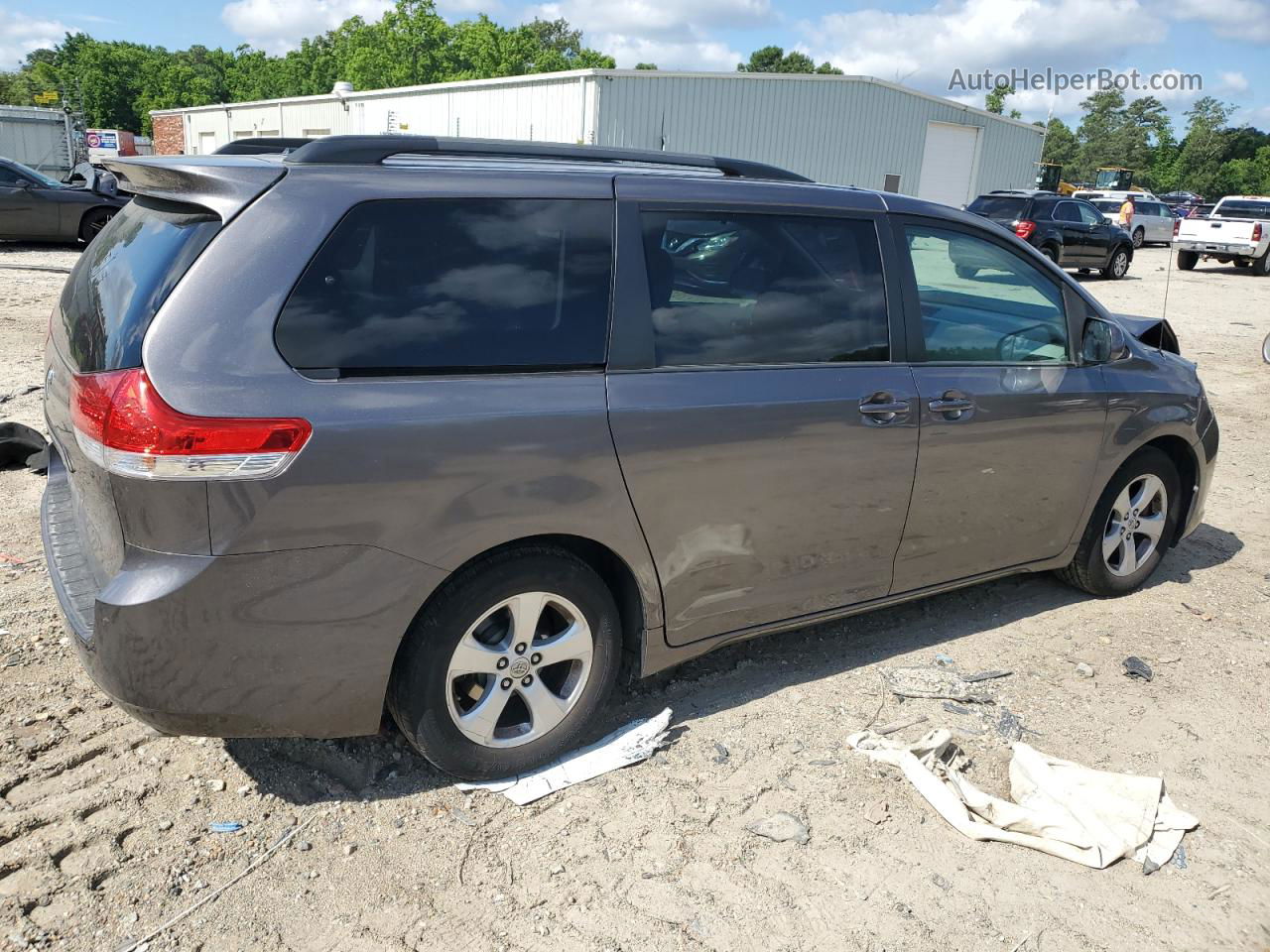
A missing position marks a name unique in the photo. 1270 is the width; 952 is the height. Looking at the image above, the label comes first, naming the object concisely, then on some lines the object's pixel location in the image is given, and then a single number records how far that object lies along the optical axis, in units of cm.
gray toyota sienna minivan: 254
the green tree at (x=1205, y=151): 7838
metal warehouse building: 2866
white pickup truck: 2553
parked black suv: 2138
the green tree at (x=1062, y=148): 10700
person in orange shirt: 3144
